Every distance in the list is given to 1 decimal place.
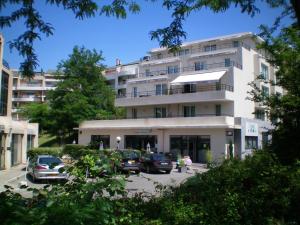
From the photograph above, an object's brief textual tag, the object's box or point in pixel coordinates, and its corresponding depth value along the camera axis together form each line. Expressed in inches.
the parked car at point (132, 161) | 1179.3
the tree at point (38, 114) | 2618.1
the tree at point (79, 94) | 2247.8
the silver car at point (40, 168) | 921.5
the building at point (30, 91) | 4005.9
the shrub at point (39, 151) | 1531.7
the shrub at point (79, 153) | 240.2
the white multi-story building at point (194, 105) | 1647.4
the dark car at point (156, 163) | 1223.5
